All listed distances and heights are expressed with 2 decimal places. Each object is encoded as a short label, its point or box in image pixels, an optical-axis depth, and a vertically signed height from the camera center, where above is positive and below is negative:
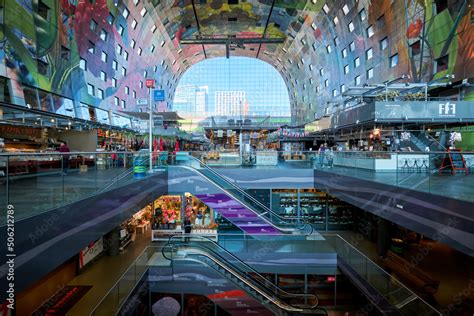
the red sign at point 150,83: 11.92 +2.69
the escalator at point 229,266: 9.42 -3.86
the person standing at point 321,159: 13.78 -0.47
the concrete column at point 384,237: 11.79 -3.52
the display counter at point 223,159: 15.55 -0.53
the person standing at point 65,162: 5.75 -0.24
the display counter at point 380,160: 8.34 -0.37
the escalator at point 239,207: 12.69 -2.63
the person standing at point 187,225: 14.38 -3.77
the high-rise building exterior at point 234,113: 46.85 +6.00
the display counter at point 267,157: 15.66 -0.42
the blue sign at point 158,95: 12.85 +2.36
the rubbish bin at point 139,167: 9.44 -0.58
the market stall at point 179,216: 14.30 -3.58
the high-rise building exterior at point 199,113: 49.28 +6.03
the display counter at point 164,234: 14.02 -4.03
